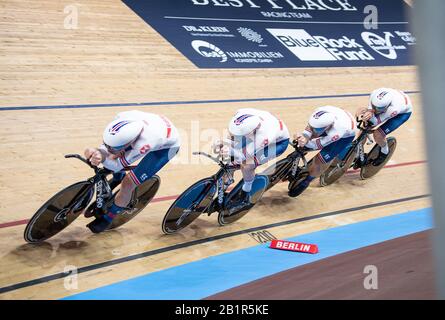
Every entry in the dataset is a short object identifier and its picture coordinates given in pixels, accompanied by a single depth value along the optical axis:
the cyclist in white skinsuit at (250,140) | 8.45
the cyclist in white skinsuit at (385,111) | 11.16
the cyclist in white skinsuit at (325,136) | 9.99
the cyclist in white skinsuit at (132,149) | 7.50
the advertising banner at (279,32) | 16.41
